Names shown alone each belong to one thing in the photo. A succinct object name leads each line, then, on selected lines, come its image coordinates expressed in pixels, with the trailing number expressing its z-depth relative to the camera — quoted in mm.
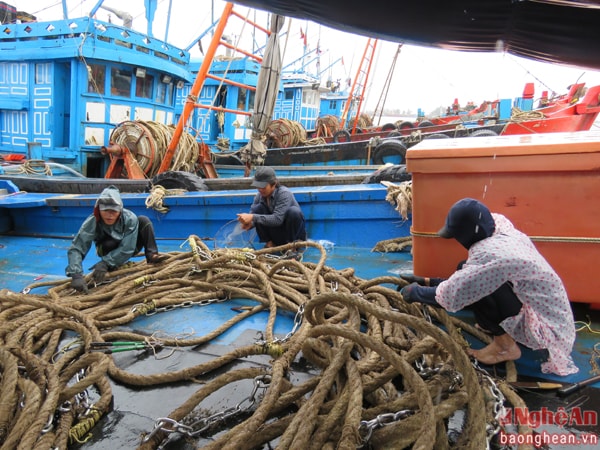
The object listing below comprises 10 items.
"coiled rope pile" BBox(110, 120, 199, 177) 7262
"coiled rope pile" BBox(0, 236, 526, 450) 1562
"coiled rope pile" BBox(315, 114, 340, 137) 19203
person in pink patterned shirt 1976
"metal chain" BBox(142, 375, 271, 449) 1665
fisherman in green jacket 3330
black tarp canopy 1730
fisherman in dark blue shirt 4047
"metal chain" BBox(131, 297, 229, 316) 2968
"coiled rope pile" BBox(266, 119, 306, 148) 13656
